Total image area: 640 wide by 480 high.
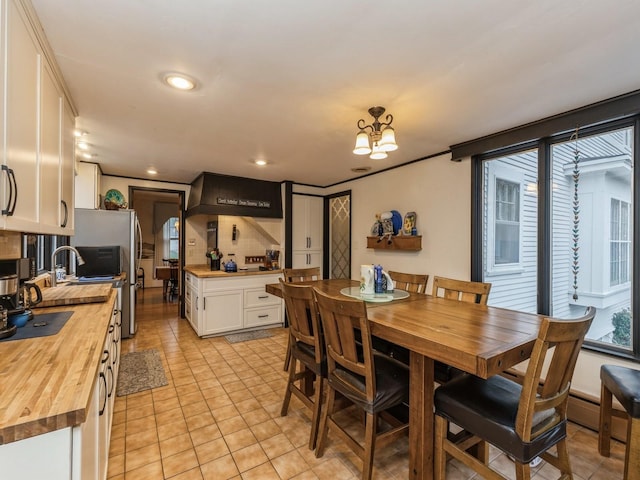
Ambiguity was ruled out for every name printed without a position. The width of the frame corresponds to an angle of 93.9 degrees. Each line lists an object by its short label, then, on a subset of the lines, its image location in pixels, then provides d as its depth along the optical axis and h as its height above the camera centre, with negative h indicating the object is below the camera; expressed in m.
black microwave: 3.64 -0.25
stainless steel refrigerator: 3.76 +0.05
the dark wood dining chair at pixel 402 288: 2.45 -0.44
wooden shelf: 3.51 -0.01
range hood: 4.28 +0.68
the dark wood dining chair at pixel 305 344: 1.94 -0.70
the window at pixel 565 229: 2.23 +0.12
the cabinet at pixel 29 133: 1.08 +0.48
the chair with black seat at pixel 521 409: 1.20 -0.77
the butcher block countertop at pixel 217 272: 4.07 -0.45
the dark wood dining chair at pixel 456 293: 2.15 -0.41
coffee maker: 1.45 -0.22
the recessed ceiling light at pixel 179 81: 1.82 +1.01
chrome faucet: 2.79 -0.33
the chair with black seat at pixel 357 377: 1.56 -0.78
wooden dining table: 1.23 -0.44
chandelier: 2.02 +0.71
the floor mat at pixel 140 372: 2.70 -1.31
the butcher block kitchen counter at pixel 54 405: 0.76 -0.45
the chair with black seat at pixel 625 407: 1.54 -0.94
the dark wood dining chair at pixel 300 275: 3.09 -0.35
